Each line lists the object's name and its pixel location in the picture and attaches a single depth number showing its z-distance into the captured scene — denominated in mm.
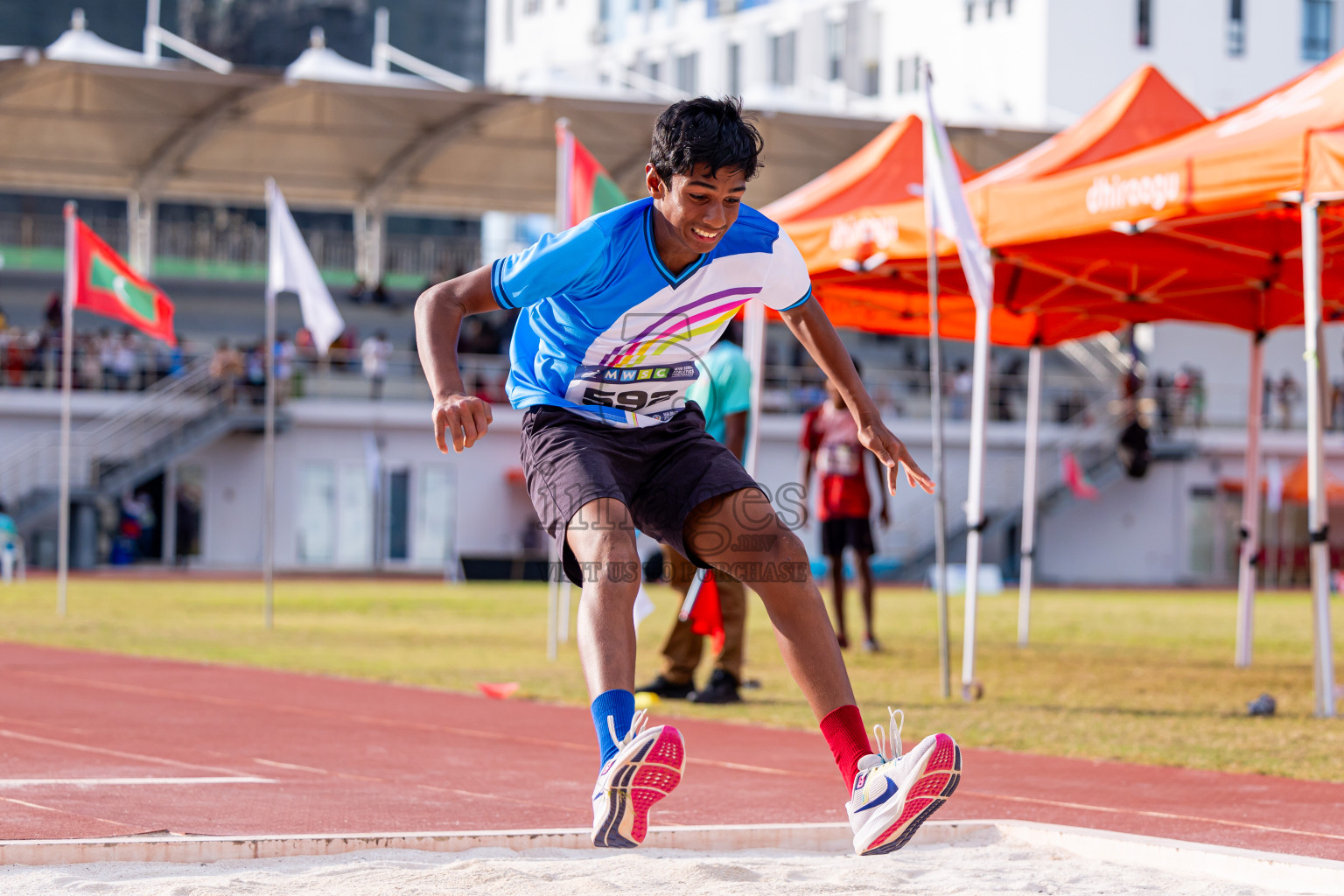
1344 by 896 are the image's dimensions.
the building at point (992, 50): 49844
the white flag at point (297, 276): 14492
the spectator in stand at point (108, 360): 31484
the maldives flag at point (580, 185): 11992
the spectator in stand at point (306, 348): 33812
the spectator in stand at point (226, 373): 32094
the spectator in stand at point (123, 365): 31578
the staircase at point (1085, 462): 34938
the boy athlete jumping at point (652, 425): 3930
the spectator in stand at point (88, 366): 31453
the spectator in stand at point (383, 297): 36031
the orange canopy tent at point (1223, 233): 8305
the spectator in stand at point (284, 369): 33156
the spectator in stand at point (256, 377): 32438
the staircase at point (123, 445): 29906
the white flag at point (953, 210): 8984
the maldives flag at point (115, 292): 16234
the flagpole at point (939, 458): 8734
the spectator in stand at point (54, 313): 32562
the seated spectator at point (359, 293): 35825
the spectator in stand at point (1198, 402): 37250
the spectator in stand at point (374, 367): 33375
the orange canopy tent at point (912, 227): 10727
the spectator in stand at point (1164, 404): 37031
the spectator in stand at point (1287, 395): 37812
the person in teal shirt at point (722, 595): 8742
